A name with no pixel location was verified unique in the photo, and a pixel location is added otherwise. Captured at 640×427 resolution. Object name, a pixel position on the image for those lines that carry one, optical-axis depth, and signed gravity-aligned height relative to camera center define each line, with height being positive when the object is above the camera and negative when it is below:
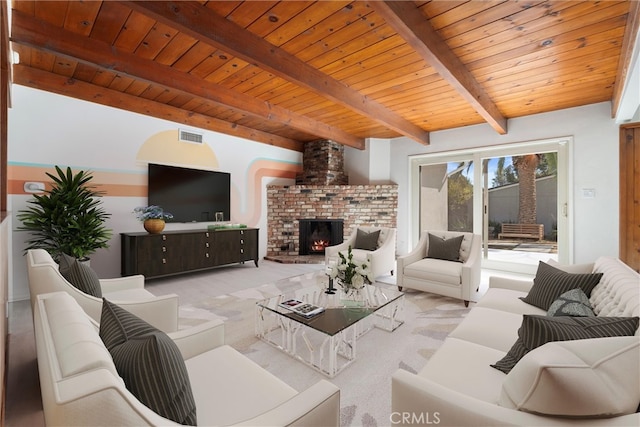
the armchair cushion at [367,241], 4.66 -0.41
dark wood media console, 3.97 -0.52
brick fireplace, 6.14 +0.14
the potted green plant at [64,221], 3.29 -0.06
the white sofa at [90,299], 1.78 -0.53
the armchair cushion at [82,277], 1.91 -0.41
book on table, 2.26 -0.73
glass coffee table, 2.09 -0.85
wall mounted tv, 4.50 +0.37
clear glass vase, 2.55 -0.72
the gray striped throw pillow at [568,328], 1.11 -0.43
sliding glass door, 4.75 +0.28
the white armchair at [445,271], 3.25 -0.64
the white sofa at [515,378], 0.83 -0.60
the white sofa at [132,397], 0.65 -0.47
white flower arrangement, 2.54 -0.52
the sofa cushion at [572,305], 1.59 -0.50
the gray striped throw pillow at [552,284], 1.90 -0.46
